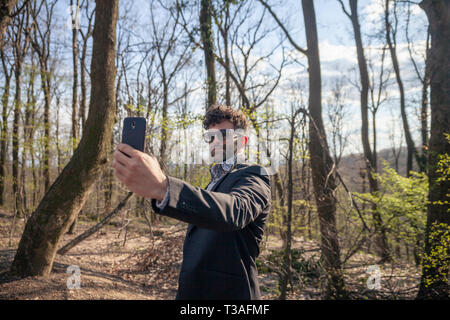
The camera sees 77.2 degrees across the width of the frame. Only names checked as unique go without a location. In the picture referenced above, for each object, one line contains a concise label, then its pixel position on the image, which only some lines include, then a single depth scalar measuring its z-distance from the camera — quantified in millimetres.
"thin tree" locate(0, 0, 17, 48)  4582
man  955
